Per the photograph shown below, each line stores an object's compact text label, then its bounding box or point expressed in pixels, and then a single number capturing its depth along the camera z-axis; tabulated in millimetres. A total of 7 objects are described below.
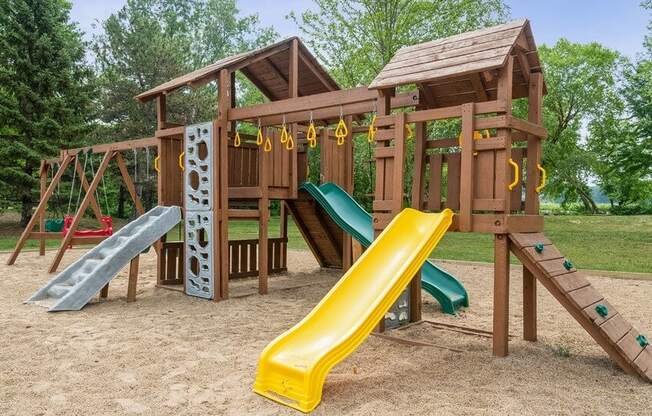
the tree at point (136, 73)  25531
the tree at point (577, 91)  32062
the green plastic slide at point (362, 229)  6648
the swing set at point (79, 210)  9180
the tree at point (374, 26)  18750
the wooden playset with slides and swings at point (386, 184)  4168
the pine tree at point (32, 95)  19453
